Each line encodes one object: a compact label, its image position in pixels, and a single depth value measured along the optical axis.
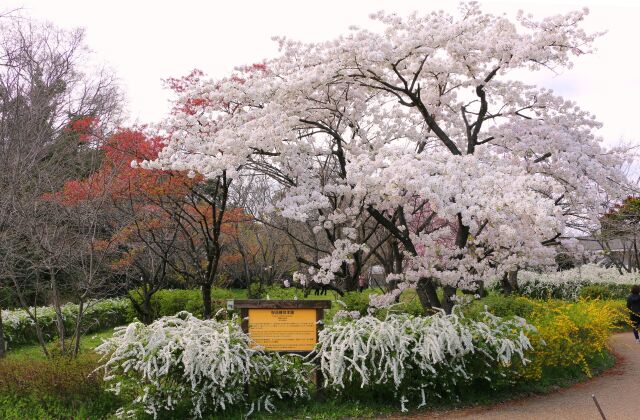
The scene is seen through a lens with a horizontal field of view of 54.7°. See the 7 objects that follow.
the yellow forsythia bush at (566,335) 7.73
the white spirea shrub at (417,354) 6.61
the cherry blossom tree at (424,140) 7.88
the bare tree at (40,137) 9.22
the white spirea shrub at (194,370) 6.30
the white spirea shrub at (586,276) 18.88
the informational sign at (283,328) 7.08
